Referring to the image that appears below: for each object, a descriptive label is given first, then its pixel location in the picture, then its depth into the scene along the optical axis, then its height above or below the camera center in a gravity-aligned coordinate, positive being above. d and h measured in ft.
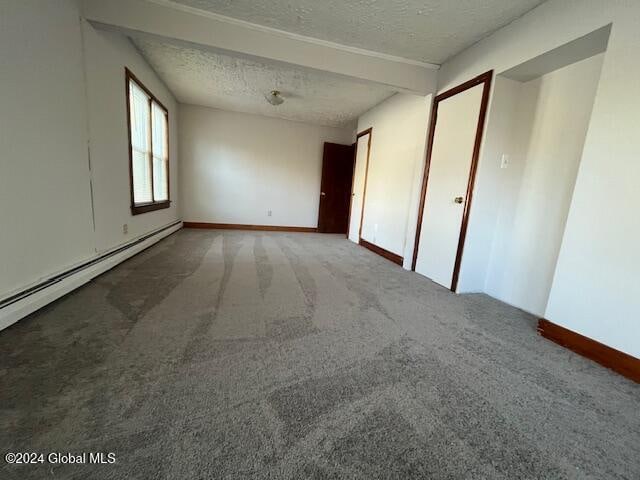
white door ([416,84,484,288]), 8.71 +0.65
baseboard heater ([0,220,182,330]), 4.99 -2.64
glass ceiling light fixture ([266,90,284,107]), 13.41 +4.65
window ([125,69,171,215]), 10.48 +1.33
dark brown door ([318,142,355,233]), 19.45 +0.37
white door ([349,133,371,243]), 16.25 +0.46
